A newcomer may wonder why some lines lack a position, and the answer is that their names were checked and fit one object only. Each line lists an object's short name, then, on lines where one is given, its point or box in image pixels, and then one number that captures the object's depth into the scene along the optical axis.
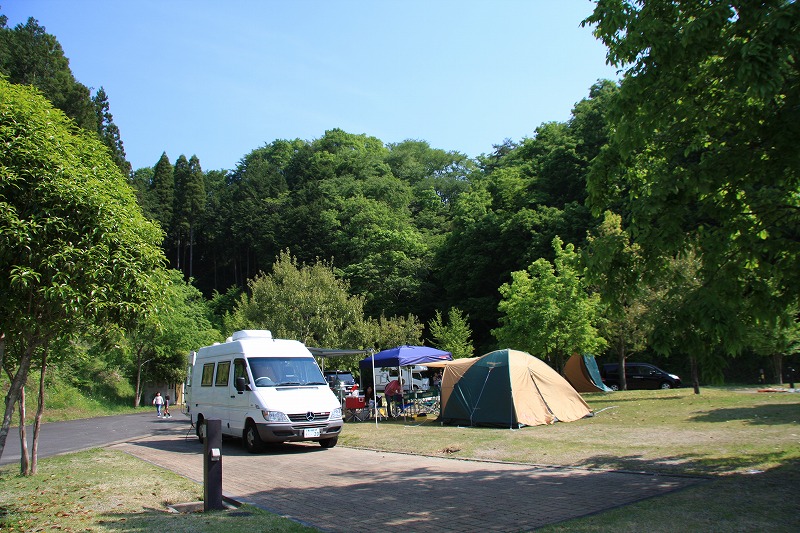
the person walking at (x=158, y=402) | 29.34
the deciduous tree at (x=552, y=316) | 25.25
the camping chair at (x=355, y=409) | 20.84
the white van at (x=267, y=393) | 12.76
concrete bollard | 7.30
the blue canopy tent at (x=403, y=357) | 20.41
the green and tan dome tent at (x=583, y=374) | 29.16
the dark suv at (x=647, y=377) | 31.62
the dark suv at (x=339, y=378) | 26.38
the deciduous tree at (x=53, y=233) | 6.95
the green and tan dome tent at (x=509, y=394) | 16.47
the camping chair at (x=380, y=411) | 21.36
